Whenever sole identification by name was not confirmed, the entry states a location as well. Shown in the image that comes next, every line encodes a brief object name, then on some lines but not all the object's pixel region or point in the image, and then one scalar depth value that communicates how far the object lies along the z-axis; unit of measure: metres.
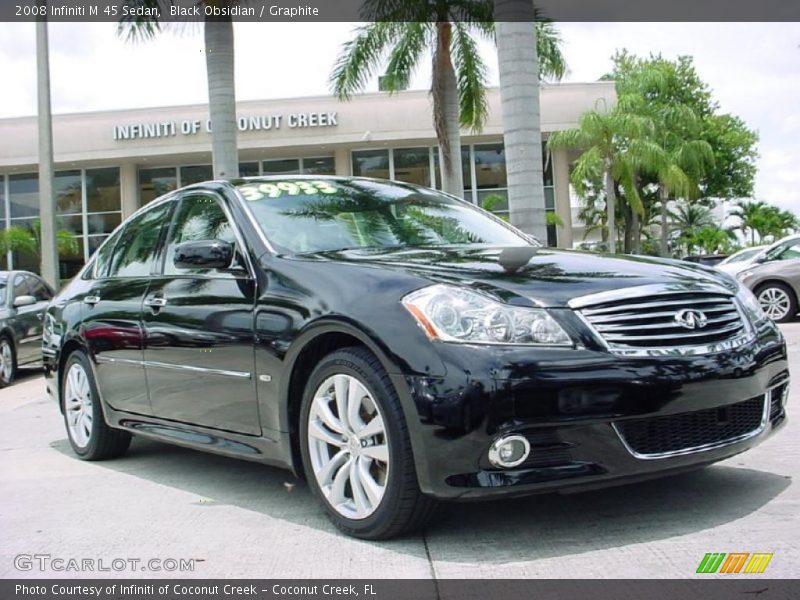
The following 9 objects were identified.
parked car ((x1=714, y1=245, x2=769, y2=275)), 15.20
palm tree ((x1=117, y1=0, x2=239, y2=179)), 12.91
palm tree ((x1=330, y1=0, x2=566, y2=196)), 17.42
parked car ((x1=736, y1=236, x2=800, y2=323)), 14.27
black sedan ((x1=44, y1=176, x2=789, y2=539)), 3.26
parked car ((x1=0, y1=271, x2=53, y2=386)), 11.45
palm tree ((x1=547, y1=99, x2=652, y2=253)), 28.84
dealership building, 29.20
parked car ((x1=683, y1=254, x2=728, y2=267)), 22.83
